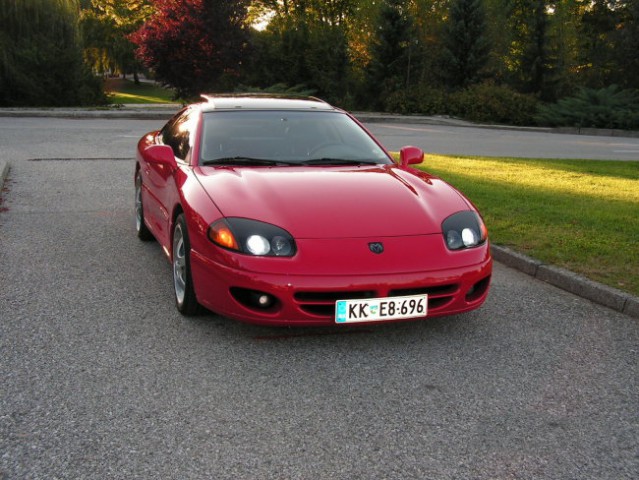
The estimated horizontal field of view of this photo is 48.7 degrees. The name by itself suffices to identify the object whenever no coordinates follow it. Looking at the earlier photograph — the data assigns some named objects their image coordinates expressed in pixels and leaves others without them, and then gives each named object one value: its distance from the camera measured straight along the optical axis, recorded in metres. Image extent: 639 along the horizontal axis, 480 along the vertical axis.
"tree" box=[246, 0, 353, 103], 29.45
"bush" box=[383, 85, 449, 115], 28.41
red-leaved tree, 24.69
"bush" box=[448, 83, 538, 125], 26.62
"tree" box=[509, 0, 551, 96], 30.09
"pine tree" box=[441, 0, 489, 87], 29.31
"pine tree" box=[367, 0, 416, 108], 29.67
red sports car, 3.90
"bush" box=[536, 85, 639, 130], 24.53
